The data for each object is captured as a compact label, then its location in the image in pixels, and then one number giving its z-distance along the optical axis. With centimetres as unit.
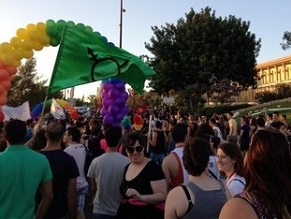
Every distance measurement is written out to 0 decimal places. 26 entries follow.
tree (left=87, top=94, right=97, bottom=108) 9062
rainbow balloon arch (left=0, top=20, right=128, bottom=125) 846
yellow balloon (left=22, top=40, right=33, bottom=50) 870
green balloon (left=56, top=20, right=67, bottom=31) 850
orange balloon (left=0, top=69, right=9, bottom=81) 834
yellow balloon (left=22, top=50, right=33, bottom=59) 877
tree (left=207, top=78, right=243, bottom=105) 3747
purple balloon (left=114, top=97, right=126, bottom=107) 1110
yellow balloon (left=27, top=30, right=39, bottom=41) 859
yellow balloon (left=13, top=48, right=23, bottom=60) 866
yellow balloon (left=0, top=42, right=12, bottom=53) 850
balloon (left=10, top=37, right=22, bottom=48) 863
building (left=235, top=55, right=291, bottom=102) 8425
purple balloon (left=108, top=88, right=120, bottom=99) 1105
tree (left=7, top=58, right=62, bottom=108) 4322
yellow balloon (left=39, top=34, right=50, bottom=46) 867
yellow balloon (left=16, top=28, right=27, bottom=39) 870
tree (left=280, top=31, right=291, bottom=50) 4022
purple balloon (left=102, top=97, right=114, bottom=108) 1112
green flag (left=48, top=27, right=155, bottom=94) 659
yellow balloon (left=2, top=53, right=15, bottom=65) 848
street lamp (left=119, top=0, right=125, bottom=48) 2718
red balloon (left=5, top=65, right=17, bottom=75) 852
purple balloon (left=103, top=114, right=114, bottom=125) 1114
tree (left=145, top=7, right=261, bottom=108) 3725
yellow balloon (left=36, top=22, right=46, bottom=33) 862
